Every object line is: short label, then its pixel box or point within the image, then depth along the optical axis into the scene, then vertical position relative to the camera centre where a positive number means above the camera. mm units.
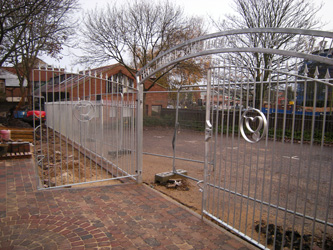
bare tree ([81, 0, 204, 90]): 18094 +5751
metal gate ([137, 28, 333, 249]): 2551 -213
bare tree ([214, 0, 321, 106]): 12758 +5136
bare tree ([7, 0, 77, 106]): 11391 +3948
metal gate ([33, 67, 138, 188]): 5605 -1028
